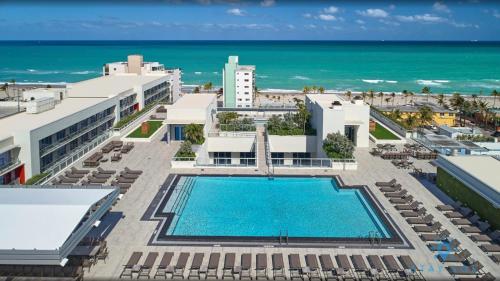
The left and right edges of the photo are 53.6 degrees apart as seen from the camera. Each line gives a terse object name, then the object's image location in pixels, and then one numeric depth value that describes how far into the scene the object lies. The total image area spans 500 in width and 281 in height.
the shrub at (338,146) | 27.67
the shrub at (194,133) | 30.52
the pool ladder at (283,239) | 17.61
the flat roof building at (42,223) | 11.73
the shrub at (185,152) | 27.46
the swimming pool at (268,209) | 18.88
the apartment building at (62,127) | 23.81
